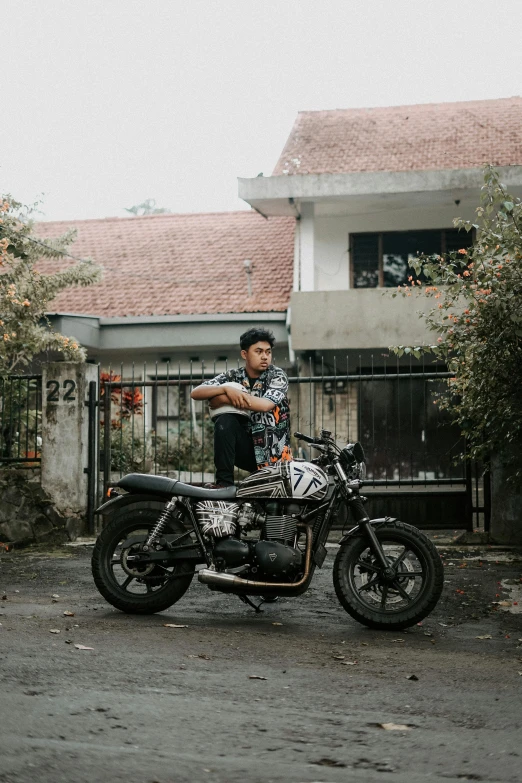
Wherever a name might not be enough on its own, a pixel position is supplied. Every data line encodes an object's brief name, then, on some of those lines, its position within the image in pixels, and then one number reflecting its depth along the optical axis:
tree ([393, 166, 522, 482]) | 9.12
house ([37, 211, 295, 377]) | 20.25
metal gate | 11.14
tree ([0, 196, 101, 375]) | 13.32
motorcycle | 6.36
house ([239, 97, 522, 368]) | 18.11
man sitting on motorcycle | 6.87
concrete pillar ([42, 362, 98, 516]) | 11.50
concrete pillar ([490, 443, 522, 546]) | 10.73
